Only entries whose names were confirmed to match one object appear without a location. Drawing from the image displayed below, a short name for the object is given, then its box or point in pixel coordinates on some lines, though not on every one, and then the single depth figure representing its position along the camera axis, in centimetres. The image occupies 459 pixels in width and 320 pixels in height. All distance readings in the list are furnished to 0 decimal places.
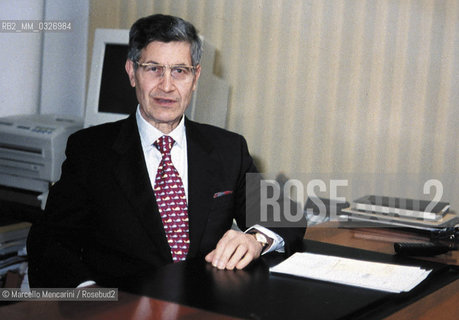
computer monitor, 244
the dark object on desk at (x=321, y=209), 218
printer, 248
